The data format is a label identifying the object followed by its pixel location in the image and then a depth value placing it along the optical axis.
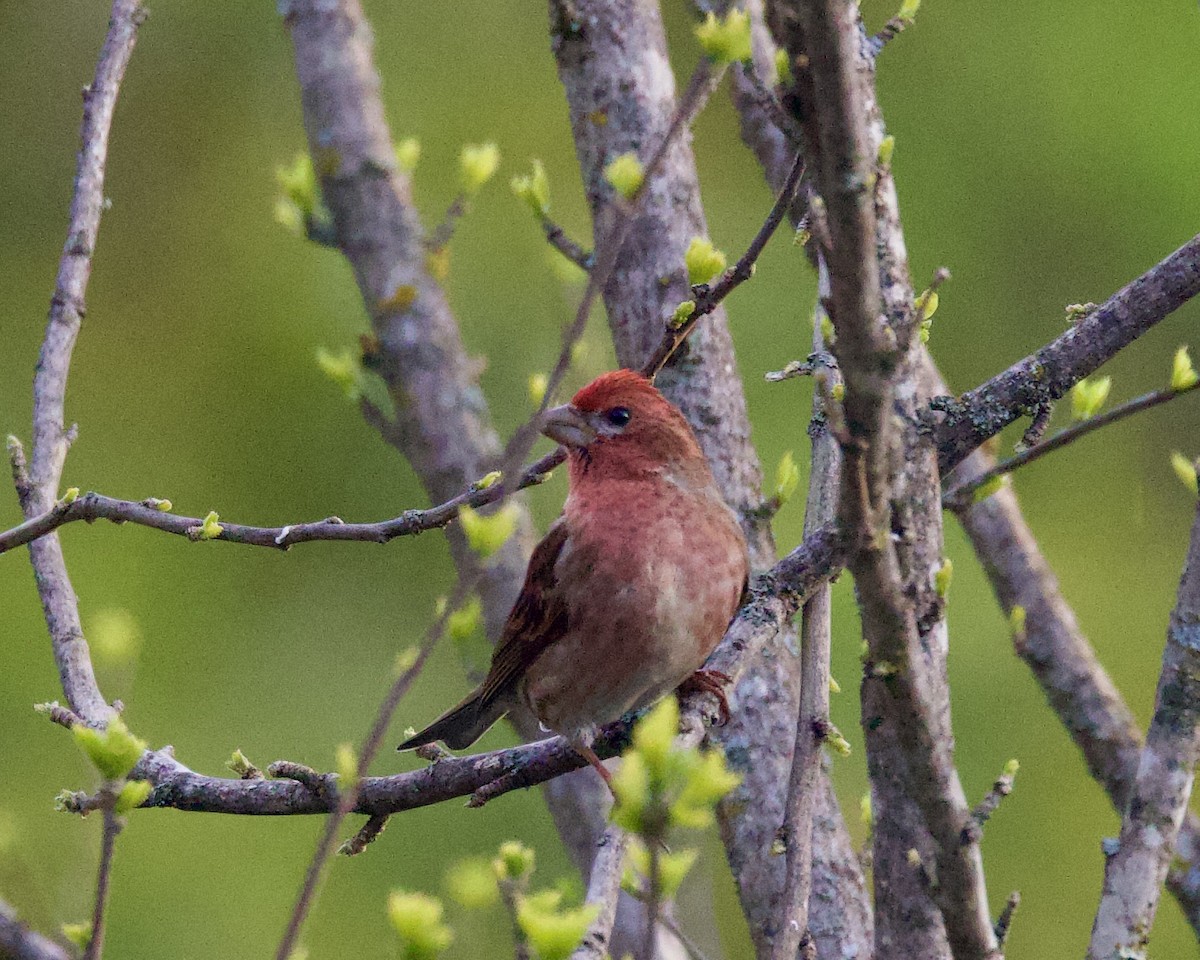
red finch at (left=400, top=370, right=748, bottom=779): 7.43
